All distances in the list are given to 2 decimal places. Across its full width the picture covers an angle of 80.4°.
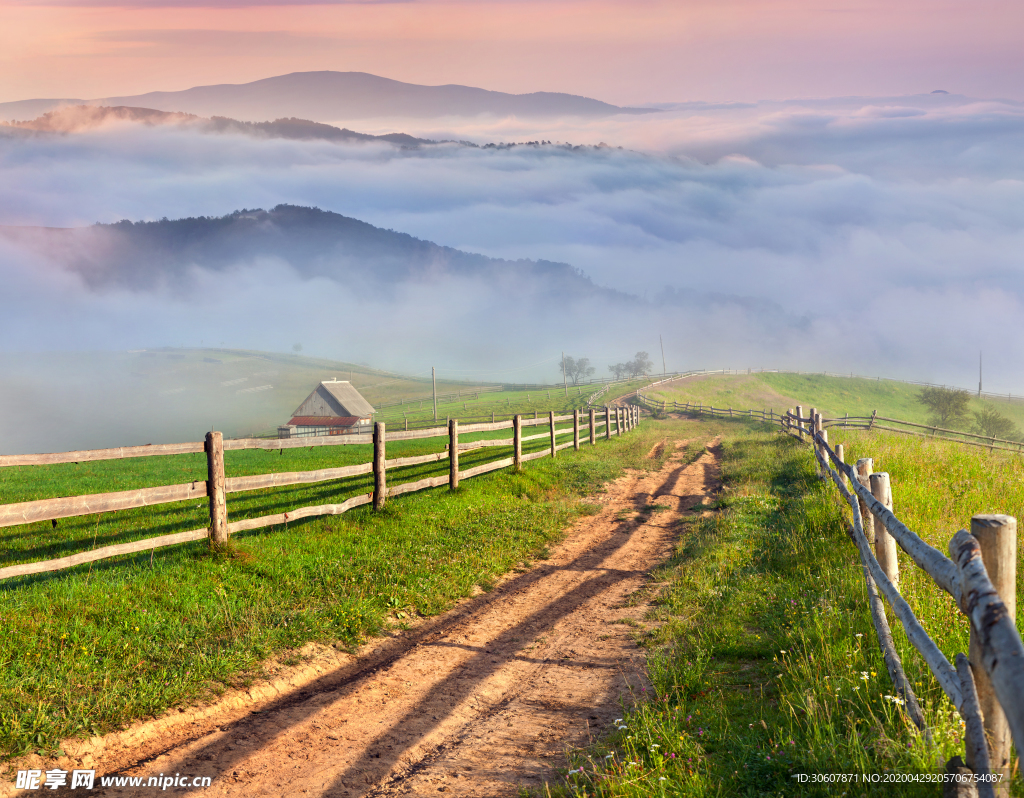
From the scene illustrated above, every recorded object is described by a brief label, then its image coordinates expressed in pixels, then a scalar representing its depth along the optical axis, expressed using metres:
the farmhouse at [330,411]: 75.12
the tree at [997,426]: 80.56
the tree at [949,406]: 88.96
